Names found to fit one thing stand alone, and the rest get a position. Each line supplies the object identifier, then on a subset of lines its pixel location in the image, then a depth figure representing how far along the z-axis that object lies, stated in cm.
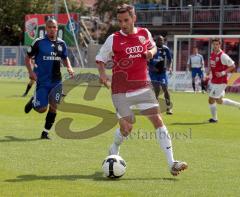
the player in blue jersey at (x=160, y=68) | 1845
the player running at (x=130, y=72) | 848
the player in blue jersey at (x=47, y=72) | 1233
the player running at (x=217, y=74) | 1628
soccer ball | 824
